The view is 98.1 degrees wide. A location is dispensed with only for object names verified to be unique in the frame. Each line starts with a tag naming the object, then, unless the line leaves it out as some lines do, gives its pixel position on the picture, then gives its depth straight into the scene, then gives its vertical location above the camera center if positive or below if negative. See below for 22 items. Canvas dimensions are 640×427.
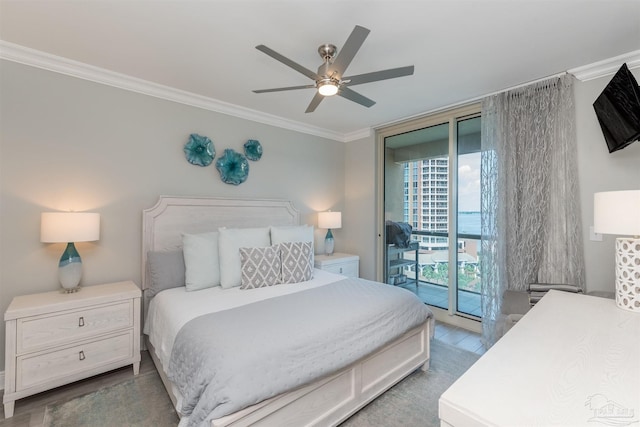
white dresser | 0.67 -0.48
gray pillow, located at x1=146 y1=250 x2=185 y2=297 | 2.41 -0.50
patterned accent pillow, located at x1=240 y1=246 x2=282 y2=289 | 2.44 -0.48
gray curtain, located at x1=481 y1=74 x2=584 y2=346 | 2.43 +0.21
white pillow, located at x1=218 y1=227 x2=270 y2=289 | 2.45 -0.31
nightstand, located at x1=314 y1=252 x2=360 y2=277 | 3.59 -0.65
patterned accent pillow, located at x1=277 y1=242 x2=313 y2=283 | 2.60 -0.46
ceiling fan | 1.57 +0.90
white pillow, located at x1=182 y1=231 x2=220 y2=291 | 2.38 -0.42
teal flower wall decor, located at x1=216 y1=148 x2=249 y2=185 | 3.14 +0.54
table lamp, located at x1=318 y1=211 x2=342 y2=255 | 3.85 -0.11
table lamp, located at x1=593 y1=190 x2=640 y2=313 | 1.34 -0.08
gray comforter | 1.29 -0.72
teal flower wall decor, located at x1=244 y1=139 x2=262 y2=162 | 3.34 +0.78
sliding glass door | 3.25 +0.13
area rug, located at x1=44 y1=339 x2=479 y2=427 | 1.78 -1.33
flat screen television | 2.01 +0.80
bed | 1.46 -0.76
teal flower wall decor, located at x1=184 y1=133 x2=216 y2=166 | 2.92 +0.68
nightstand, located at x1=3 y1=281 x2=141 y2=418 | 1.81 -0.89
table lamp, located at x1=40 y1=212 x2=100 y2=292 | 2.04 -0.15
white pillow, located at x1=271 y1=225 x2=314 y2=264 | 2.86 -0.21
